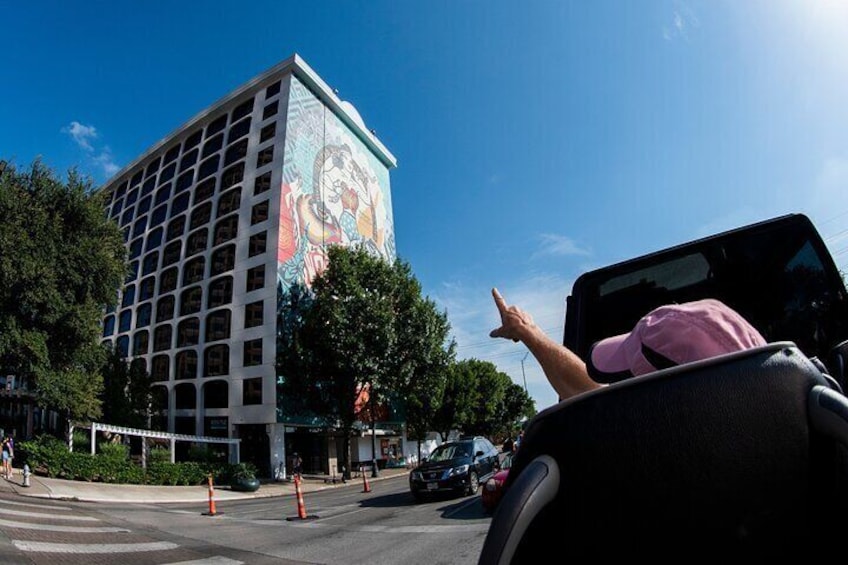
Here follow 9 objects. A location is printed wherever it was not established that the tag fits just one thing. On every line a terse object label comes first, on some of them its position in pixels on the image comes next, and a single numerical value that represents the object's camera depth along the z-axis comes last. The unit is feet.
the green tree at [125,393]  104.42
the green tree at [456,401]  149.79
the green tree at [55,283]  68.90
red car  22.95
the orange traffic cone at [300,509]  34.89
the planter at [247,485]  72.33
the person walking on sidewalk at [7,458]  60.54
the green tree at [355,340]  86.53
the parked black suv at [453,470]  39.17
